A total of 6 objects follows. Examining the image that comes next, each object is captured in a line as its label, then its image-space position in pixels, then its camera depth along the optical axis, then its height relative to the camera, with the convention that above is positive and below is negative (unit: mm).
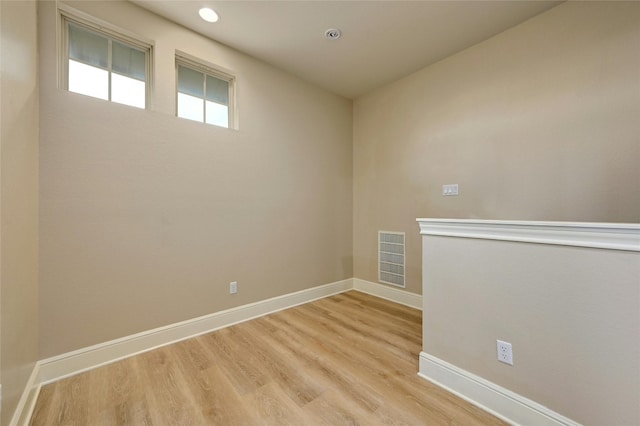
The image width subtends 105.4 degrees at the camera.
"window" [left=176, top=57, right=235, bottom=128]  2359 +1221
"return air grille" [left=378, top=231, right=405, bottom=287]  3166 -616
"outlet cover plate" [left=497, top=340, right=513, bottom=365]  1350 -793
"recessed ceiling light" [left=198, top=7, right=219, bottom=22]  2059 +1717
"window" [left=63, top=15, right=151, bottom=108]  1863 +1214
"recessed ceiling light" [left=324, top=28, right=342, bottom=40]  2319 +1734
